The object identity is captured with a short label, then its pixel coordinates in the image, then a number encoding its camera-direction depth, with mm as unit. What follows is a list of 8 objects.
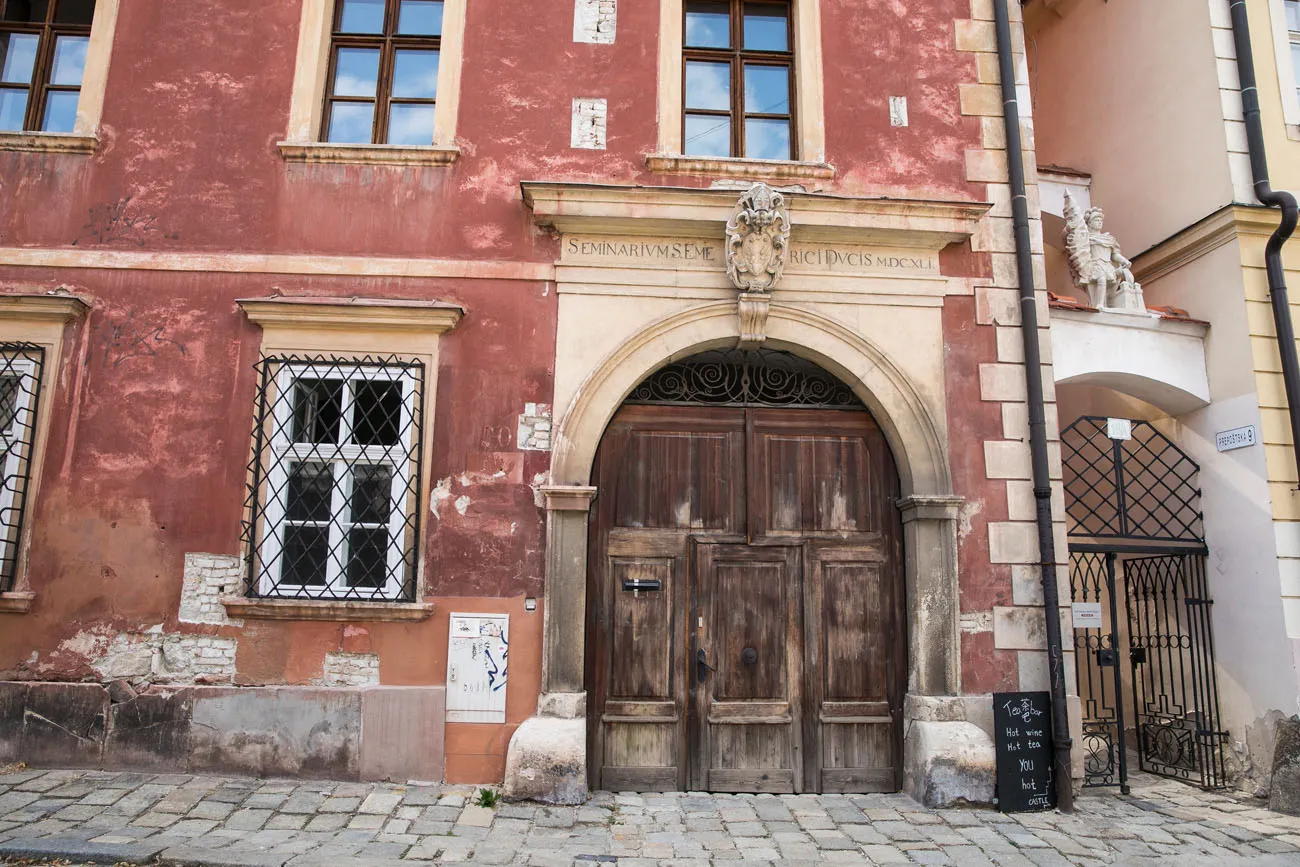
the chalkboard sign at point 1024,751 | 5941
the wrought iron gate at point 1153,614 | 6938
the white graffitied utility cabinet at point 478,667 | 6023
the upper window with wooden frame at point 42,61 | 7000
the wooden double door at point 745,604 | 6312
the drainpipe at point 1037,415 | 6039
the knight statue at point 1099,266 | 7438
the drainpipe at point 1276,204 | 6867
